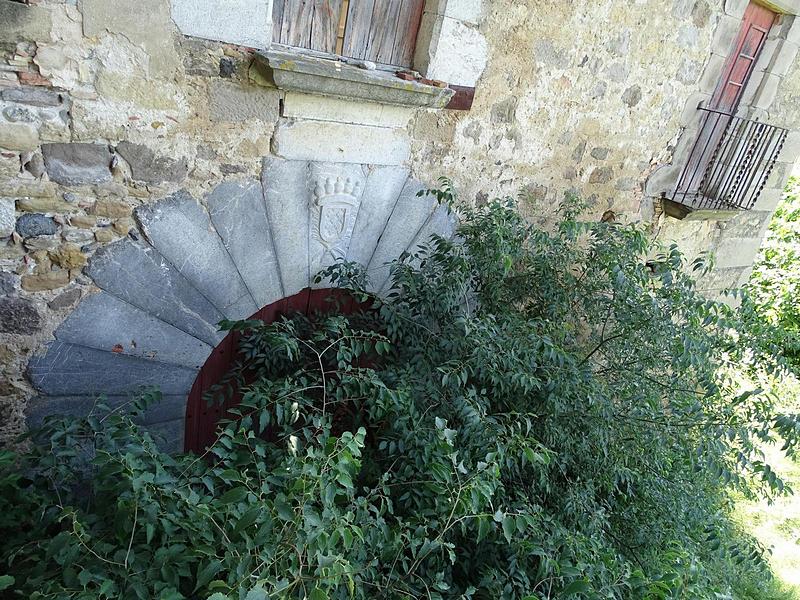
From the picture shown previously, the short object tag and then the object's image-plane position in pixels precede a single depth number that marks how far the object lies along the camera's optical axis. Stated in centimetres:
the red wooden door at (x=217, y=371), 267
